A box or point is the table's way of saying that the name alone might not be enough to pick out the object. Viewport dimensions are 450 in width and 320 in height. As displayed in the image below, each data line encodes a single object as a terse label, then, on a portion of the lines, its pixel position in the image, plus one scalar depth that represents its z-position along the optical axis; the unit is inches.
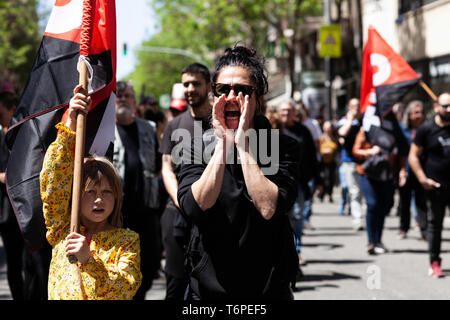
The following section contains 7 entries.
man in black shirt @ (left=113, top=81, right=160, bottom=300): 271.9
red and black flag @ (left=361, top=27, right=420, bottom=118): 432.5
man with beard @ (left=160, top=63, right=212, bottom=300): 243.4
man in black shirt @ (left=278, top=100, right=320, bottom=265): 404.3
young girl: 149.8
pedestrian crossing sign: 945.5
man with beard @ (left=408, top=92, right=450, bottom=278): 359.3
